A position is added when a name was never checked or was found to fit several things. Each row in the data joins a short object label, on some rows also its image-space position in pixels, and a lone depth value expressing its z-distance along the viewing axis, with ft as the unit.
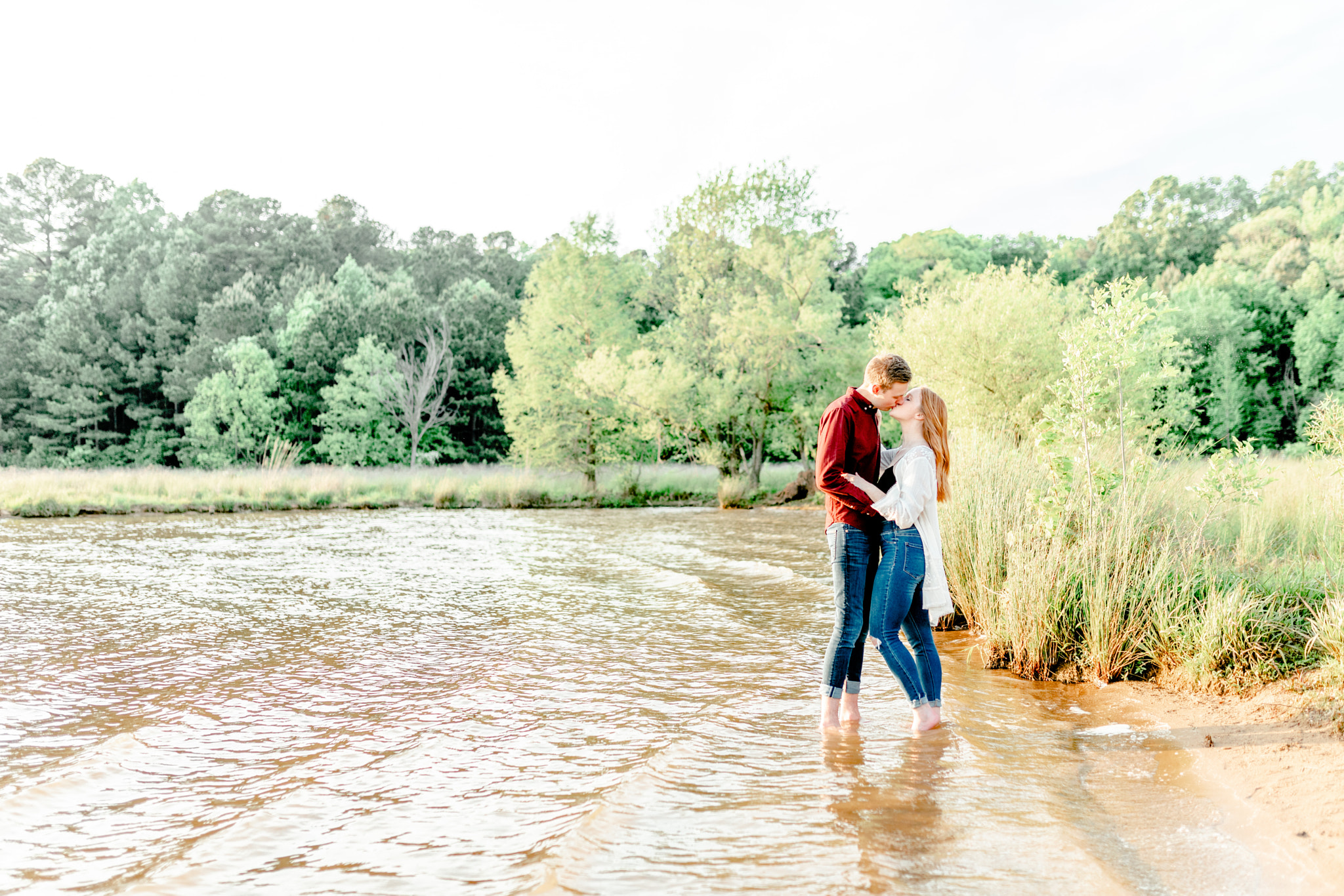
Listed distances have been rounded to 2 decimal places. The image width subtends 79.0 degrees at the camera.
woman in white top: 15.19
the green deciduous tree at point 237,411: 127.95
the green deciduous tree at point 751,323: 95.04
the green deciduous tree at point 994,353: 56.95
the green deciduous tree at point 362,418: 132.26
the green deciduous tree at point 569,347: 100.53
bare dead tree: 127.65
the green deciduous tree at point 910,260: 174.81
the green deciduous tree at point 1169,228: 186.09
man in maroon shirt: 15.20
